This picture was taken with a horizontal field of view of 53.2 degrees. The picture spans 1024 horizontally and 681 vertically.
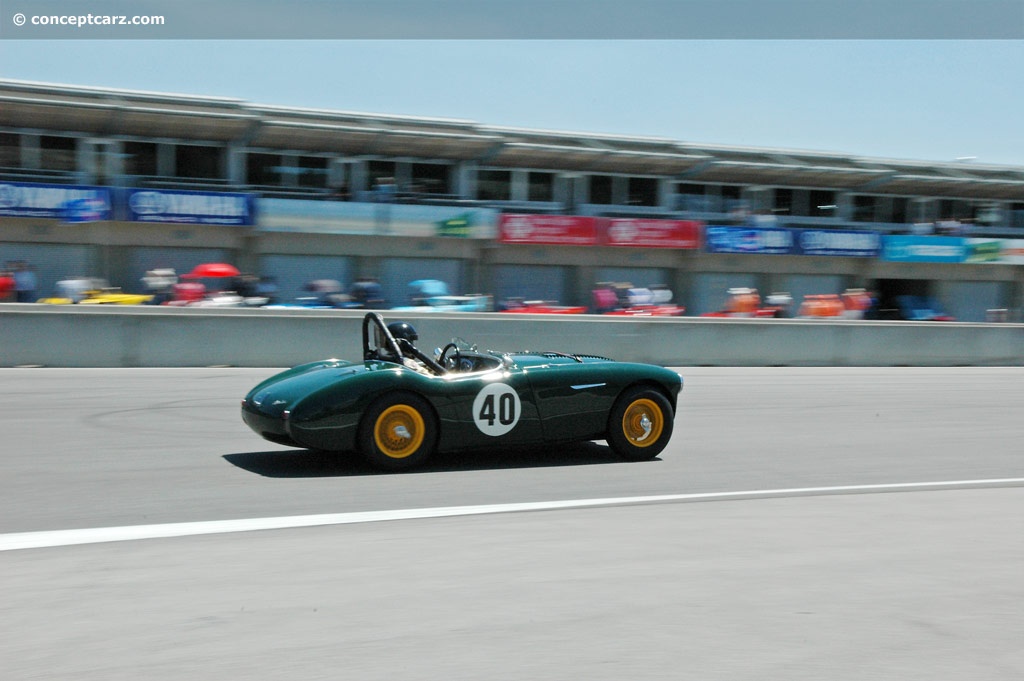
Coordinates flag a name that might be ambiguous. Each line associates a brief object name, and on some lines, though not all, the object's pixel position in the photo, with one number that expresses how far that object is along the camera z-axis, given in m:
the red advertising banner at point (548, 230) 28.73
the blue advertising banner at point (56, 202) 22.80
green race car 6.91
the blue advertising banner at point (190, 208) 24.19
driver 7.61
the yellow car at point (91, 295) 20.27
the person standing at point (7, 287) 20.02
